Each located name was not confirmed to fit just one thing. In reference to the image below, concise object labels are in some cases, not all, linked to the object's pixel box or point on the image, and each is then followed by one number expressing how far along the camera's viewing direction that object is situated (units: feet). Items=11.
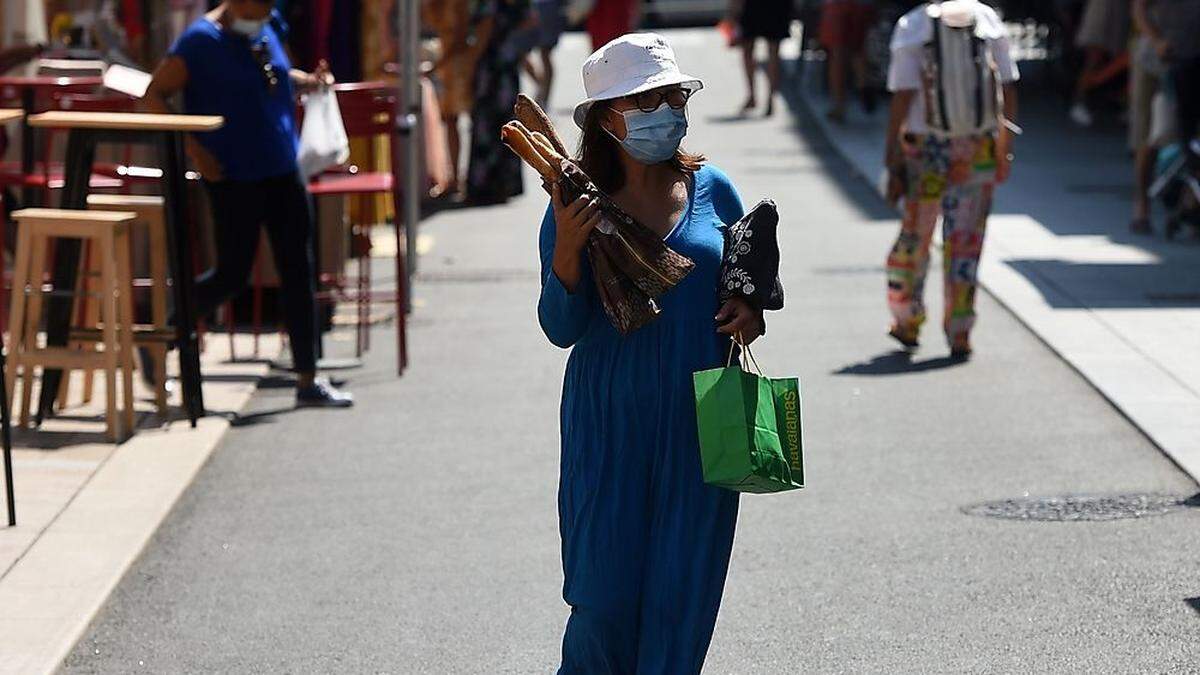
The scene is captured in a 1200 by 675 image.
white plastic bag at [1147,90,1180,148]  92.68
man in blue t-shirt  59.00
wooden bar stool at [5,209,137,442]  55.06
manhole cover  48.62
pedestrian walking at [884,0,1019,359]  65.26
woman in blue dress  29.86
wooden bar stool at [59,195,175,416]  59.26
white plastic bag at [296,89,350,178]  63.05
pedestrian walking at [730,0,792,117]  152.35
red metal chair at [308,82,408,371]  67.51
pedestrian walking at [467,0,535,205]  109.70
